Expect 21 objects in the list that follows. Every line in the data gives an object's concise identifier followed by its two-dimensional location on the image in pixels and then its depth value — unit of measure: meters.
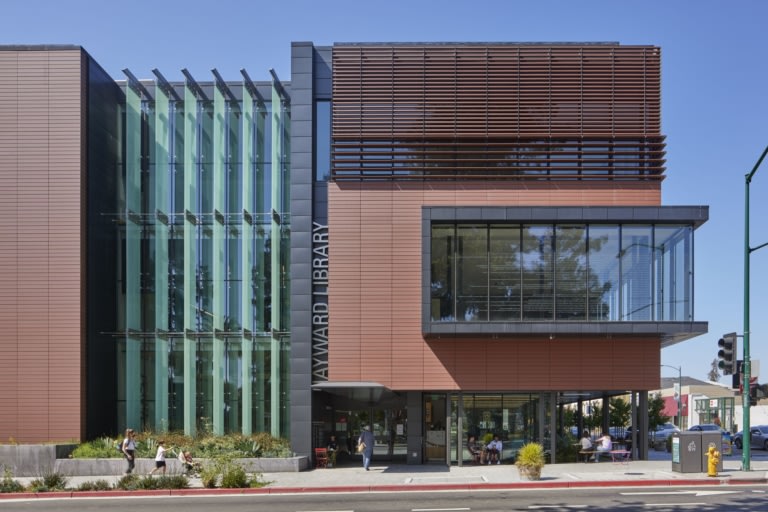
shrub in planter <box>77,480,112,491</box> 22.72
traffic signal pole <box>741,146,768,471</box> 25.53
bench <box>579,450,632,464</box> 27.86
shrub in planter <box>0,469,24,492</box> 22.77
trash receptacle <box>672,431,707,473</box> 24.80
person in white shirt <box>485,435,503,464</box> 28.45
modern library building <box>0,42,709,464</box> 27.34
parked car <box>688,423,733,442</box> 37.71
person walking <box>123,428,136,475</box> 25.98
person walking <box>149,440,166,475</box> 24.77
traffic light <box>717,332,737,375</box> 26.08
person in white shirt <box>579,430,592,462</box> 28.47
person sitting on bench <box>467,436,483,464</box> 28.72
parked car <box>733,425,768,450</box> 38.97
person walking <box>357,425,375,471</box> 27.48
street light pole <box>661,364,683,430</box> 59.46
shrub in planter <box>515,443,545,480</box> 23.52
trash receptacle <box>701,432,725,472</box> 24.78
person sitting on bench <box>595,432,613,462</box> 27.72
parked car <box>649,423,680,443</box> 40.94
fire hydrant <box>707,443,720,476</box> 23.83
